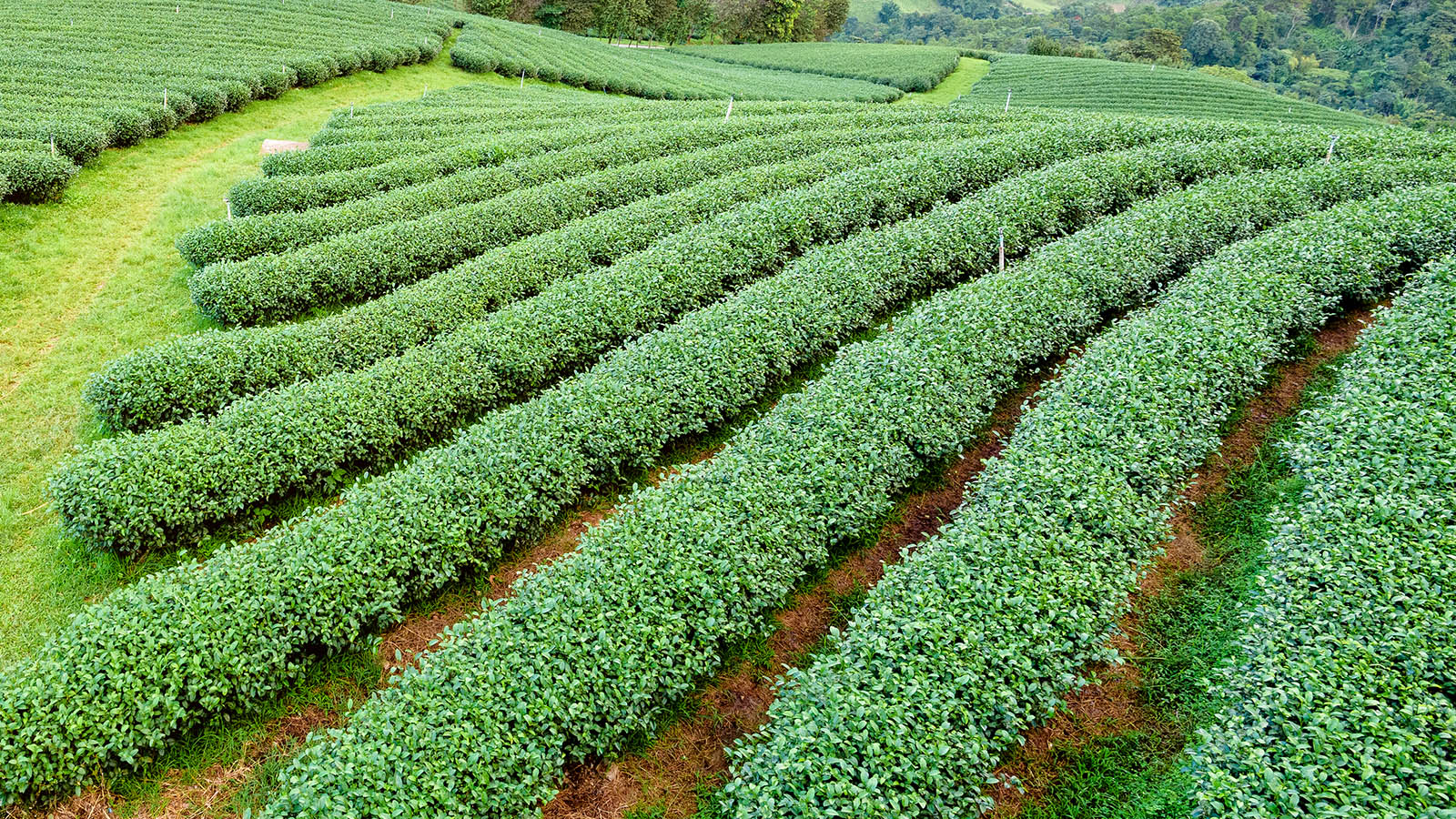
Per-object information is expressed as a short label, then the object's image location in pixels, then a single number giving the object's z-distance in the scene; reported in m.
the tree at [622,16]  59.56
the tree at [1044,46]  70.12
